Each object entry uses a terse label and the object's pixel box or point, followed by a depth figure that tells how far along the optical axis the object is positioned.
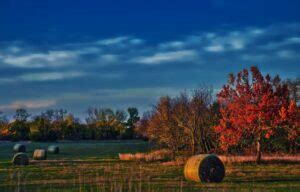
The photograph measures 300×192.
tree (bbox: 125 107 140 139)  111.82
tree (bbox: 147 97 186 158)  46.81
